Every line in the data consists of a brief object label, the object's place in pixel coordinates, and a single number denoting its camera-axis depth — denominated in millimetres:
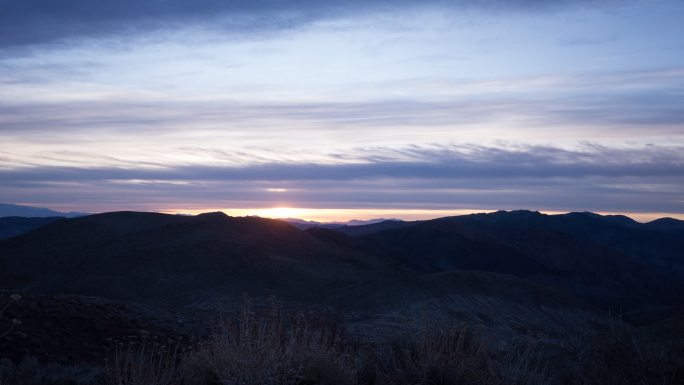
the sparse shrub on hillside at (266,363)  8281
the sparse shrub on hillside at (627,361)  9242
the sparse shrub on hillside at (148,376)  7805
